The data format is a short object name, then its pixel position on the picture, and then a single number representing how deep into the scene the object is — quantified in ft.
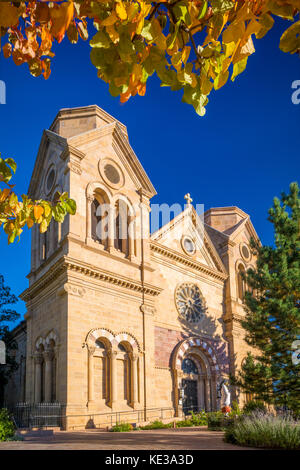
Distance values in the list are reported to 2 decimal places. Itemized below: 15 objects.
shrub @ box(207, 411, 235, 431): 57.45
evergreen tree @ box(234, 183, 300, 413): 65.10
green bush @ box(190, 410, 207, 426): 68.23
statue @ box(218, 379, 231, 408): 82.75
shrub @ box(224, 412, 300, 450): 37.55
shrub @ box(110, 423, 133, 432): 55.67
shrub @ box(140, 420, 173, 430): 59.42
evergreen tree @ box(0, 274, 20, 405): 95.24
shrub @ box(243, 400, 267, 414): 65.87
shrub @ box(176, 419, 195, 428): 65.16
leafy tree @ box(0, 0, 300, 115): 9.78
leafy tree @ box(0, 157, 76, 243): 20.11
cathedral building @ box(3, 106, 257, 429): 62.49
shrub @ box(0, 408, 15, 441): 42.83
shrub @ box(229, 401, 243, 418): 62.47
